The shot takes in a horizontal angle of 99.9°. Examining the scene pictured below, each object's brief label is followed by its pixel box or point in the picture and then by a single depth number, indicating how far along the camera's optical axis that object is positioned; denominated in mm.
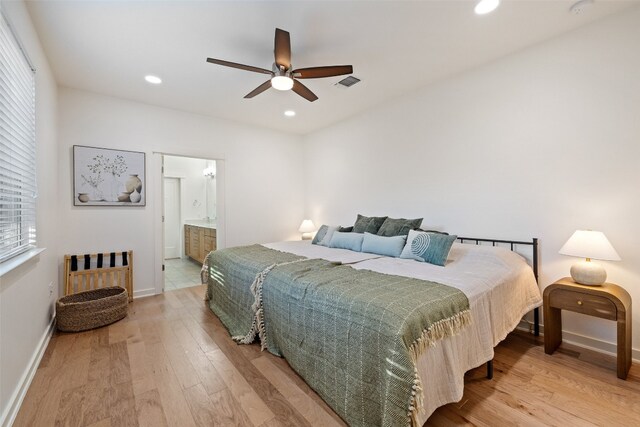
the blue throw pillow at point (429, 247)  2391
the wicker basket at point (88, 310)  2537
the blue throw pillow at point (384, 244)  2762
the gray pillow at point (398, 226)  3085
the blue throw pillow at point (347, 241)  3159
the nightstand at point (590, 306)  1838
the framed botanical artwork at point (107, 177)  3260
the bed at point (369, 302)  1336
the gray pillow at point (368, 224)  3453
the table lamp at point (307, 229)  4910
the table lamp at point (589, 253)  1937
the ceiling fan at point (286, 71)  2066
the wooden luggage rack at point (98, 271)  3135
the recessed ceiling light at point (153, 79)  2953
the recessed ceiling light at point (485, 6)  1925
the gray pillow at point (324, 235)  3598
